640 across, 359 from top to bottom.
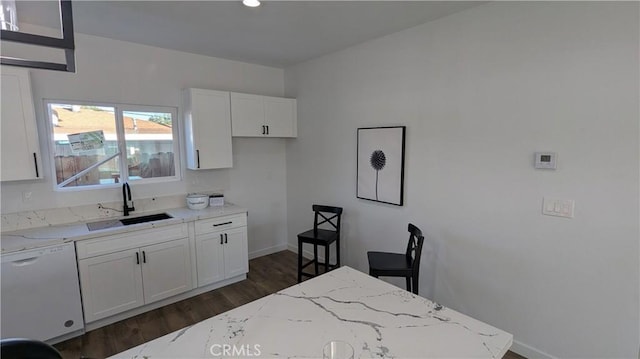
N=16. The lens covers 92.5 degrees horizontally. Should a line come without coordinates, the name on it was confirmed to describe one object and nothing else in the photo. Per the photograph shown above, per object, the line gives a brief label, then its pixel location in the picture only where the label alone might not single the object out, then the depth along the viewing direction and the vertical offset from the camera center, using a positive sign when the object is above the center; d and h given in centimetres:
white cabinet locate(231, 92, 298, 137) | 366 +42
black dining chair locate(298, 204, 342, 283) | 325 -94
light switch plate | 202 -40
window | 290 +6
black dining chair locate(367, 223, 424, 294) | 238 -95
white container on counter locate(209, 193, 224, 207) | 366 -60
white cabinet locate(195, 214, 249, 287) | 325 -109
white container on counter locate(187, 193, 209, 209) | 344 -58
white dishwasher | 224 -109
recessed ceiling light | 221 +107
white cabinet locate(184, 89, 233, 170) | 334 +24
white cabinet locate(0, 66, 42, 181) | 237 +18
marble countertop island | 115 -76
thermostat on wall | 206 -9
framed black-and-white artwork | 297 -16
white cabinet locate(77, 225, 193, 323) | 259 -114
